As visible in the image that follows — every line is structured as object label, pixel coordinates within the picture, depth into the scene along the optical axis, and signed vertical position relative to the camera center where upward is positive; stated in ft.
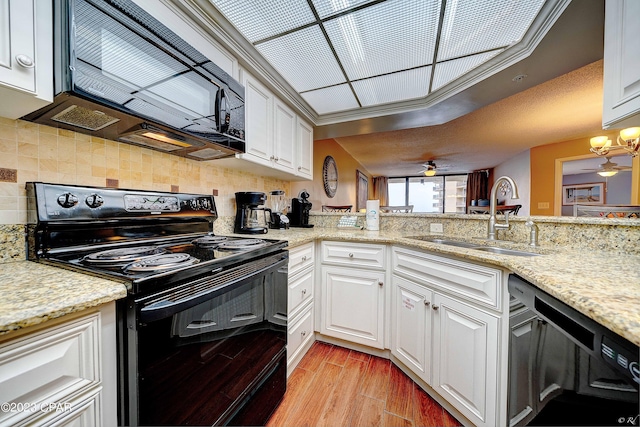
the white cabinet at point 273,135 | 5.42 +2.01
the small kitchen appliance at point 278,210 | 6.91 -0.02
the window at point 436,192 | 28.19 +2.17
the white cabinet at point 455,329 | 3.40 -2.03
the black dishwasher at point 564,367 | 1.63 -1.36
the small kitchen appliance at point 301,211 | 7.98 -0.05
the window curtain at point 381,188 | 29.84 +2.74
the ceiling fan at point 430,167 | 19.83 +3.67
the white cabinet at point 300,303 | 5.02 -2.12
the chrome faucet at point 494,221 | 4.97 -0.23
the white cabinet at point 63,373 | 1.49 -1.17
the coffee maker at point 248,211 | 5.86 -0.04
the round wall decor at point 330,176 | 13.48 +2.01
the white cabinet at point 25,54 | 2.16 +1.48
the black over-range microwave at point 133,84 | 2.46 +1.61
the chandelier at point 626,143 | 7.62 +2.46
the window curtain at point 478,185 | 25.11 +2.67
